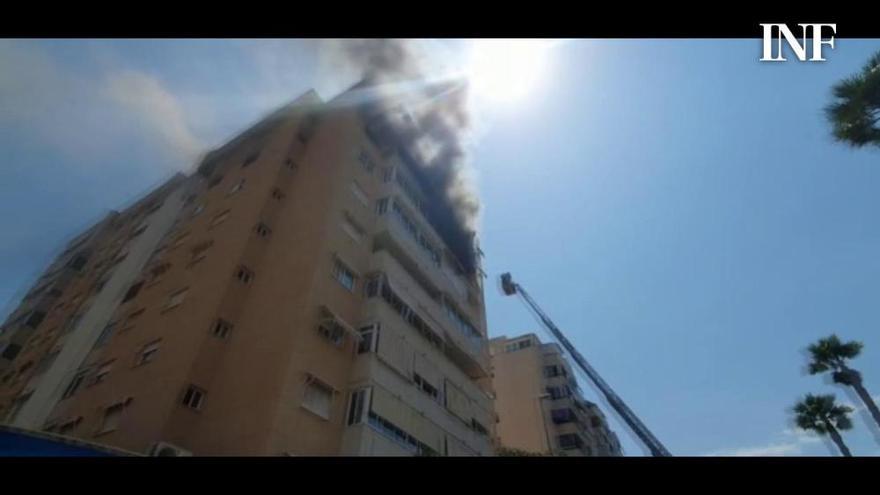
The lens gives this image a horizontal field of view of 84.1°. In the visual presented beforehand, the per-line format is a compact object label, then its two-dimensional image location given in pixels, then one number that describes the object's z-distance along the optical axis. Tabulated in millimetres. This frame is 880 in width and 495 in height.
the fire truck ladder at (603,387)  38094
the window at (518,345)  51500
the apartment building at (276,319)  14016
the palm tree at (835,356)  23484
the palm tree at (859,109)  12531
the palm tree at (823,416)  24828
